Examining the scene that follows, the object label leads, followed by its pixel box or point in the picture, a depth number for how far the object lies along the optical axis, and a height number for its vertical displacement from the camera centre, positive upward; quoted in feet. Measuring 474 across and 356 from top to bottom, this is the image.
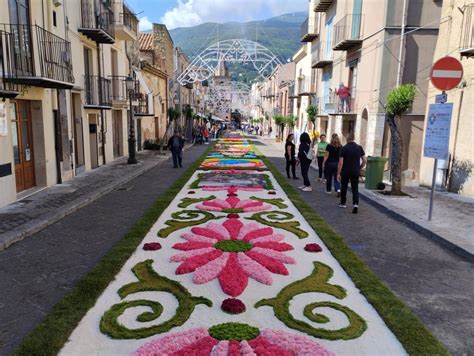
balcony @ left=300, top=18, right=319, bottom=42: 96.82 +23.53
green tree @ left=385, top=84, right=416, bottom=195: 36.71 +0.03
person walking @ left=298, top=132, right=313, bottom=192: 41.32 -3.89
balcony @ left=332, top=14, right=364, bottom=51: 61.31 +15.26
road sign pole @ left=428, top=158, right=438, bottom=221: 26.73 -5.59
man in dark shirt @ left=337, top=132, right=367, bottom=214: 30.14 -3.44
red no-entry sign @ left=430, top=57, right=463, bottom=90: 25.96 +3.53
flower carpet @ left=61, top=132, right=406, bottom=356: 12.35 -7.23
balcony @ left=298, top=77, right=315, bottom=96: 102.63 +10.05
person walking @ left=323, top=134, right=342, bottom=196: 38.19 -3.63
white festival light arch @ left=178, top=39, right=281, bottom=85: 150.82 +26.97
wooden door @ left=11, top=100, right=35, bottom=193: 35.12 -2.90
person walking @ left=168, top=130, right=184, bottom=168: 58.95 -4.47
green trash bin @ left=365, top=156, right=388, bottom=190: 39.24 -4.83
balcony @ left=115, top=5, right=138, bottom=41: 64.49 +15.38
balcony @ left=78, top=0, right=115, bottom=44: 49.98 +13.11
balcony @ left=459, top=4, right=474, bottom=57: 35.45 +8.89
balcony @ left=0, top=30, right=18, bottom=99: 29.84 +4.18
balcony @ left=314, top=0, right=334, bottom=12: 80.64 +25.22
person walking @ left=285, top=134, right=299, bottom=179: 46.83 -4.01
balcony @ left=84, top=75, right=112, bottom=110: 52.54 +3.44
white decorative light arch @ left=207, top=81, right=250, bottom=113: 310.29 +19.11
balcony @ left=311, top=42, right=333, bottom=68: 81.70 +15.42
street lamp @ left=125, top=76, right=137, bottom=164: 61.52 -3.40
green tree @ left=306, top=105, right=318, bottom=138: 93.67 +2.31
